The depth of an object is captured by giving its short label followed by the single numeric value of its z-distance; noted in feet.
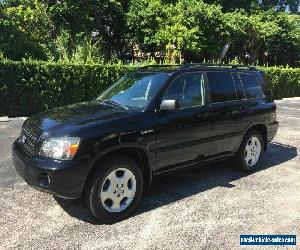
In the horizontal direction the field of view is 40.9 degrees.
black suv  14.82
